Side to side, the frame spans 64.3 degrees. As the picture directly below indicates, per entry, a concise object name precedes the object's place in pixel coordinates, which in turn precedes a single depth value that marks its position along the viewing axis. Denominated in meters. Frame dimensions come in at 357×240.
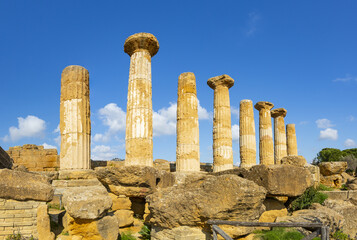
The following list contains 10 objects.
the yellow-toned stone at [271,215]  8.03
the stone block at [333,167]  17.28
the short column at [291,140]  26.32
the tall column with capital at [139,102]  11.95
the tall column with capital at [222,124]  16.91
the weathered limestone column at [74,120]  11.70
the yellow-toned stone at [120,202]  7.80
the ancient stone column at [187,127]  14.56
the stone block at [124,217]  7.41
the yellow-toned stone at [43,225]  6.30
